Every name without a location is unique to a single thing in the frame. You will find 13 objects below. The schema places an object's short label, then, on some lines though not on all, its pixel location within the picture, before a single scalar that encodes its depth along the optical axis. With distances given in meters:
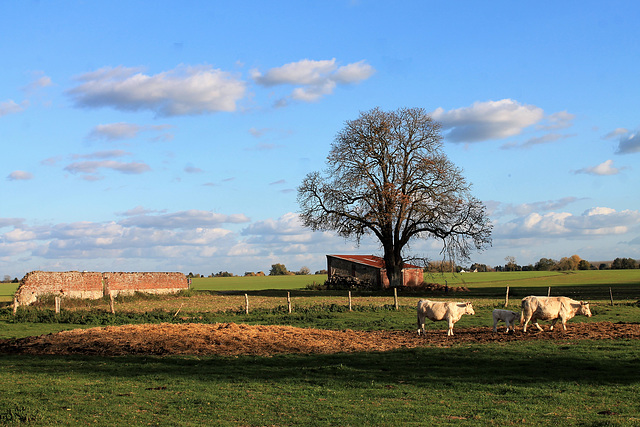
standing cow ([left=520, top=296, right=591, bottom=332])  23.02
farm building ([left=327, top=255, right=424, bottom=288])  67.00
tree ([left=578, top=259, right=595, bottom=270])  135.25
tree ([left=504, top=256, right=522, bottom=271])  138.68
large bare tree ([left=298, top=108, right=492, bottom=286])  56.72
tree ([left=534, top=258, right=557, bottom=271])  134.12
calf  23.23
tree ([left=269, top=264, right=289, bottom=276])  157.12
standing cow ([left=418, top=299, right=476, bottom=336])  23.34
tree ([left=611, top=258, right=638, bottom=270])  133.88
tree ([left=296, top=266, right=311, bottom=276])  161.54
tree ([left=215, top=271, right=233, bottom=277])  157.12
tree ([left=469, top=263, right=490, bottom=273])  143.62
